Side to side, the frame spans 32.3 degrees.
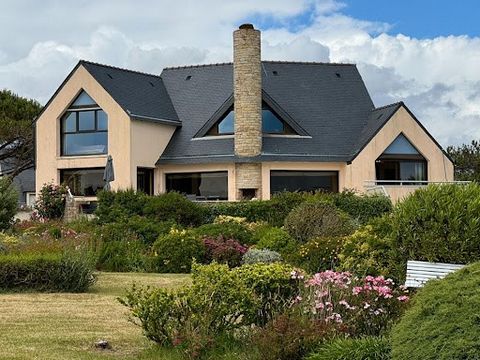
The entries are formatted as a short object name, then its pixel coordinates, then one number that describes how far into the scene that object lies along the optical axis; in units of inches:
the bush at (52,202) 1470.2
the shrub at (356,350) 308.7
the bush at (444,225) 444.5
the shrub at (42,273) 633.0
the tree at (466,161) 2295.8
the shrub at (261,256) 780.6
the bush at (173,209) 1128.2
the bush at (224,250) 839.1
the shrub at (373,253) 469.1
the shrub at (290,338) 332.5
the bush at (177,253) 843.4
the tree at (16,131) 2250.2
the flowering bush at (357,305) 358.6
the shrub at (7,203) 1058.7
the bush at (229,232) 918.4
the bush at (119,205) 1149.7
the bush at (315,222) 880.9
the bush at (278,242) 847.1
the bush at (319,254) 706.2
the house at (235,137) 1503.4
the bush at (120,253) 842.2
